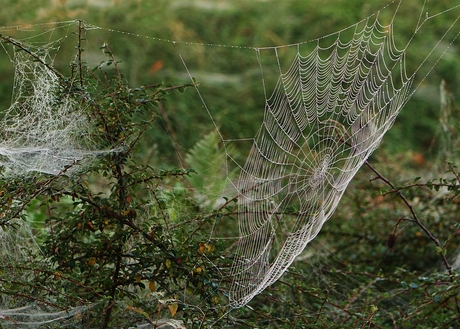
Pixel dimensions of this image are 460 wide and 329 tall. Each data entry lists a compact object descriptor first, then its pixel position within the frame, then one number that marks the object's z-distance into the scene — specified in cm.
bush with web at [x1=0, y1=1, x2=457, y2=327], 547
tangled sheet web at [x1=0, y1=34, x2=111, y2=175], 566
